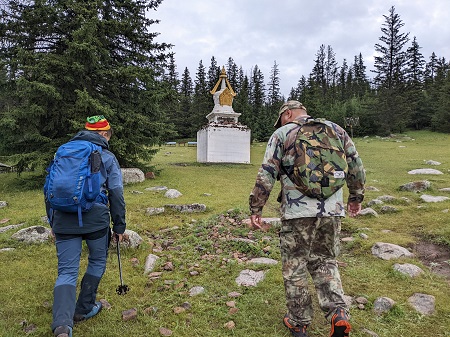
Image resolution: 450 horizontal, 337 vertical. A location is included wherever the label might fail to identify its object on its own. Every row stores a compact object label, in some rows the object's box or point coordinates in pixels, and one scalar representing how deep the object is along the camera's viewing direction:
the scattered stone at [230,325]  3.28
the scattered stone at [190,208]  8.12
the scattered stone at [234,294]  3.90
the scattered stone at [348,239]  5.67
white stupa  21.66
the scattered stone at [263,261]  4.82
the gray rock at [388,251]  4.92
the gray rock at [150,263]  4.66
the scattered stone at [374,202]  8.14
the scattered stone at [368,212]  7.20
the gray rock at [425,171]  13.58
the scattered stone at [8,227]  6.54
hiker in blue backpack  2.93
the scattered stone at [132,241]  5.30
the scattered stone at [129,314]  3.44
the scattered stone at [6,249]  5.29
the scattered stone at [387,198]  8.47
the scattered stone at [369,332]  3.09
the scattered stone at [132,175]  13.16
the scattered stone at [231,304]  3.68
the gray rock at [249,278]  4.22
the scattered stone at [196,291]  3.97
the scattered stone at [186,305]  3.67
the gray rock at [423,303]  3.48
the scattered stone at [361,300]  3.67
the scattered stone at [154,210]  7.89
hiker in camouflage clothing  2.98
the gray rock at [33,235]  5.65
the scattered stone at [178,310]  3.55
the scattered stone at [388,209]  7.54
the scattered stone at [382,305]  3.51
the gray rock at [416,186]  9.77
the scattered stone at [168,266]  4.70
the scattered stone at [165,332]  3.18
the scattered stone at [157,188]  11.55
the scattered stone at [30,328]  3.22
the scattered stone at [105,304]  3.65
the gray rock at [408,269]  4.30
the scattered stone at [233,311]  3.54
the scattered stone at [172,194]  10.27
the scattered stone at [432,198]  8.20
